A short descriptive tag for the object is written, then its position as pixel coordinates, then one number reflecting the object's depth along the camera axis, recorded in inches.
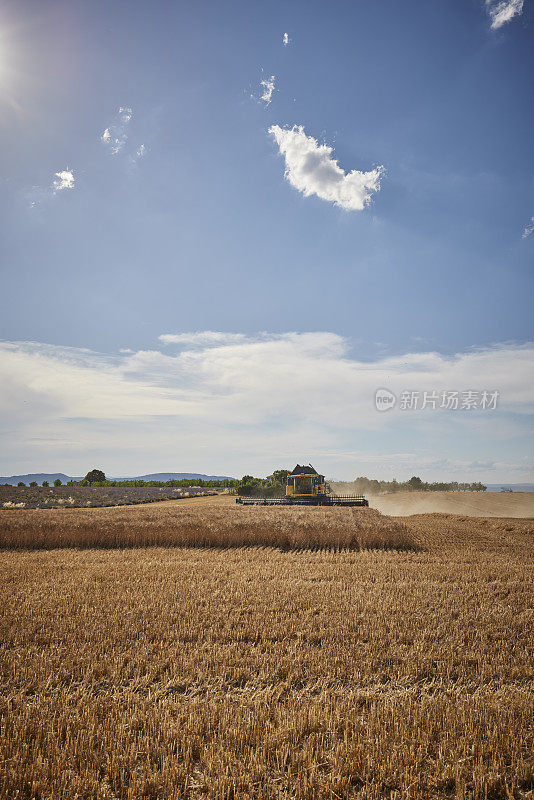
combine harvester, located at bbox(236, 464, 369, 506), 1408.7
